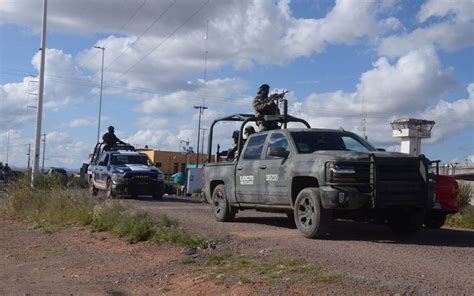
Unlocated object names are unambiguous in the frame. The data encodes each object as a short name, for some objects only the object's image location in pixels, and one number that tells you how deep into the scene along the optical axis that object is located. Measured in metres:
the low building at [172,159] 64.19
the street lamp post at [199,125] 69.16
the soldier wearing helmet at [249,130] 13.38
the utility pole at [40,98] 26.15
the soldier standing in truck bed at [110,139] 23.89
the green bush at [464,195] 17.03
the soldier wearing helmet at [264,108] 13.31
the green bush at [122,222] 11.69
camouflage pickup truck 9.30
